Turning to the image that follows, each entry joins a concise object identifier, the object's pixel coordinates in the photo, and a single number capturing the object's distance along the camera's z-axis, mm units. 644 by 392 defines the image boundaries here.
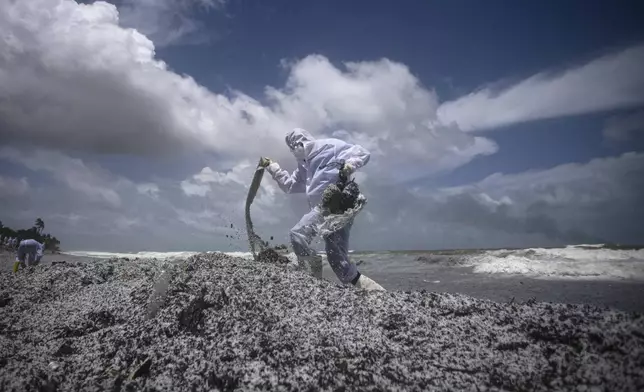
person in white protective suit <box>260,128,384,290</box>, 4391
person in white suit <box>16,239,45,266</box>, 10852
